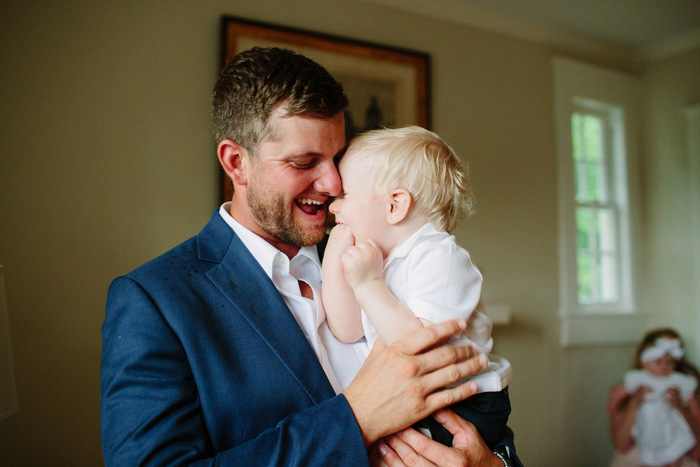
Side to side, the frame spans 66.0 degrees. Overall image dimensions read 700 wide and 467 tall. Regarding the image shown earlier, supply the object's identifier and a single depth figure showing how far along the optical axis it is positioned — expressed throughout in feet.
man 3.44
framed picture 10.09
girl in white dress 12.02
